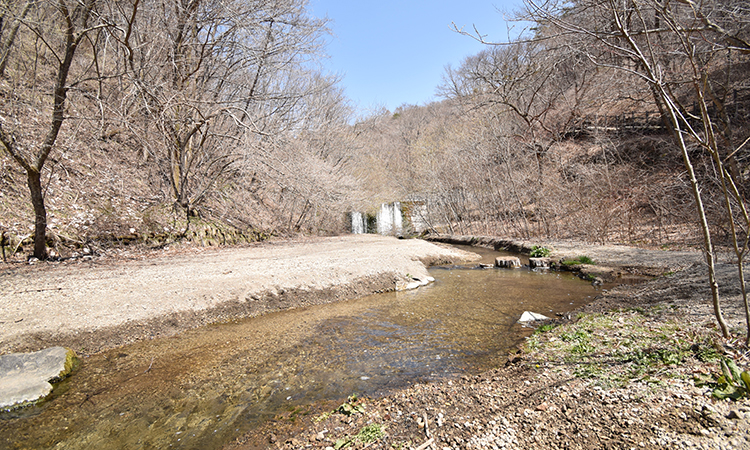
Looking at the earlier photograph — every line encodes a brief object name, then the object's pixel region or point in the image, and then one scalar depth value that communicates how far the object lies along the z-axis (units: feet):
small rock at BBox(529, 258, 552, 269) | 35.06
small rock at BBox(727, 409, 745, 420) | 6.97
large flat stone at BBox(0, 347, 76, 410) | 11.94
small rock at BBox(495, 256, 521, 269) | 36.11
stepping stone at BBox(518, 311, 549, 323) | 18.44
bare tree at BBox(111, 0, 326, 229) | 31.50
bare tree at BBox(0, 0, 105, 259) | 23.59
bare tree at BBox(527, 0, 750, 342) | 8.16
